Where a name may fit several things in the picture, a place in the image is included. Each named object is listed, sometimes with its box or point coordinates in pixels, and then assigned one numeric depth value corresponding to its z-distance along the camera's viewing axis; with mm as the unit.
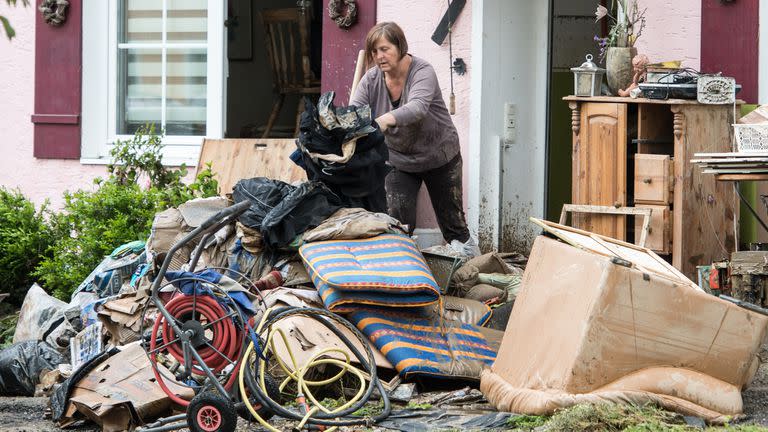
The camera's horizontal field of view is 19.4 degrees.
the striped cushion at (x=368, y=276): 11682
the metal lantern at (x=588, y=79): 14416
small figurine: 14176
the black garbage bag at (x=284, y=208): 12914
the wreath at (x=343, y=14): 16798
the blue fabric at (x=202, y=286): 9986
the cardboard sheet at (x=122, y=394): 10493
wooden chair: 20581
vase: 14392
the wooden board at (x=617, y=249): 10334
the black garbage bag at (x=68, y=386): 10914
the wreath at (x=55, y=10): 18566
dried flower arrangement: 14544
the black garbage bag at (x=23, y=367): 12675
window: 18668
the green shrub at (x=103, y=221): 15668
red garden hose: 9892
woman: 14573
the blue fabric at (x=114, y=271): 14131
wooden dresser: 13617
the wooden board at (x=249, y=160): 16479
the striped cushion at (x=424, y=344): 11407
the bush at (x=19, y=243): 16871
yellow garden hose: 9725
